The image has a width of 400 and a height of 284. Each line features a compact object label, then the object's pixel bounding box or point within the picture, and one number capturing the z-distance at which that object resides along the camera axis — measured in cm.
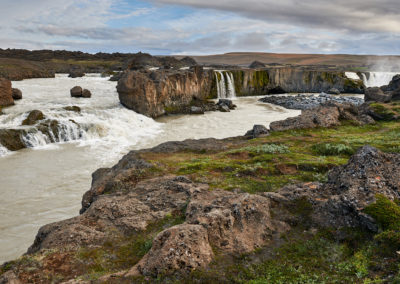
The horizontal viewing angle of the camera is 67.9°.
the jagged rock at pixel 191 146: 1593
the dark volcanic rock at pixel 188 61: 12688
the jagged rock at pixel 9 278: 544
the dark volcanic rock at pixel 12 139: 2467
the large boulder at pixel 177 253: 531
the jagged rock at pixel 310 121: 1969
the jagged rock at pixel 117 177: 1081
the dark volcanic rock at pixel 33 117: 2867
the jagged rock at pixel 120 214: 709
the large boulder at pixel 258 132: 1922
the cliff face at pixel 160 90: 3840
